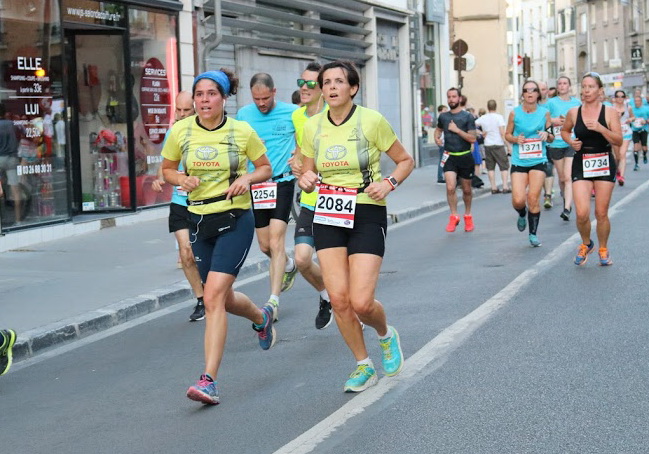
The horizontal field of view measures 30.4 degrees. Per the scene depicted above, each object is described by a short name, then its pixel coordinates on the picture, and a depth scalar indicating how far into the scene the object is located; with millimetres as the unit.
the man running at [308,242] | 8416
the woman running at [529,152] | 13211
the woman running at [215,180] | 6556
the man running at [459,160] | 15617
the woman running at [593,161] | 11008
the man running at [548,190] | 18156
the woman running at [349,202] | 6250
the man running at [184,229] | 9242
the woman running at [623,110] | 24864
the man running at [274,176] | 9078
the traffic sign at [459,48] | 27781
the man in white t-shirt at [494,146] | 23031
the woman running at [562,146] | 15453
